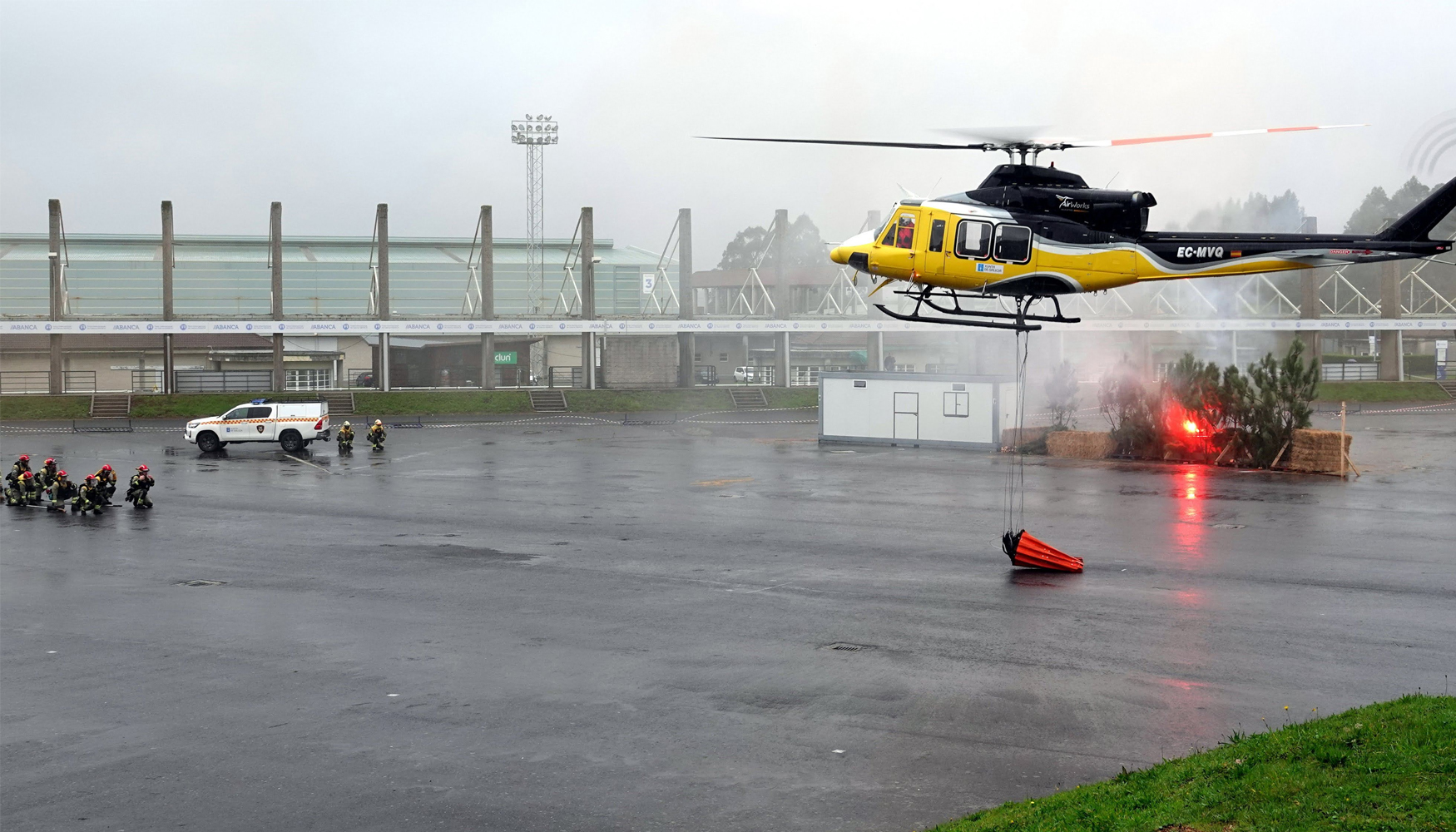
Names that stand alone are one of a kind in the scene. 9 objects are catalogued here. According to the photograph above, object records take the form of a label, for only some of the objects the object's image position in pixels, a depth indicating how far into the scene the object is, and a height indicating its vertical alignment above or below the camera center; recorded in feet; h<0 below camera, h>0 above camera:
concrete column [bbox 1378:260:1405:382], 209.97 +14.94
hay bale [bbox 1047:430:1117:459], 120.06 -3.77
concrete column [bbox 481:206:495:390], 214.69 +22.94
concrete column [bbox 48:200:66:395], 197.06 +19.19
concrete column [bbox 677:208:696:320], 231.09 +32.45
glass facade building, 247.70 +31.30
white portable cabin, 130.31 +0.16
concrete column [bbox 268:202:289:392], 205.57 +26.64
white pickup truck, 129.70 -1.57
